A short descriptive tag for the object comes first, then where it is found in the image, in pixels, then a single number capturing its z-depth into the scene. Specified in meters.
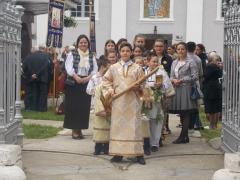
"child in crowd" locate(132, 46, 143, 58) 9.93
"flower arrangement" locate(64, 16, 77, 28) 26.31
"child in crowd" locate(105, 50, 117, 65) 9.90
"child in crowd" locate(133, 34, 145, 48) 10.60
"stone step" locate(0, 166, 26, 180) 6.01
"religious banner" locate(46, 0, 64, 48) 13.05
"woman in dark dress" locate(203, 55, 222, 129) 12.99
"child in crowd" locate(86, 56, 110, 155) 9.45
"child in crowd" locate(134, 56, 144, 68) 9.73
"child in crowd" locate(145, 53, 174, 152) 9.89
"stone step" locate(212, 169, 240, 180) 6.40
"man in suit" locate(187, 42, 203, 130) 11.53
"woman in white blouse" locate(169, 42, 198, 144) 10.73
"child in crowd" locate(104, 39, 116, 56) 10.64
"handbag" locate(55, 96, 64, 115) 15.63
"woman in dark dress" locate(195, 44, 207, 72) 14.15
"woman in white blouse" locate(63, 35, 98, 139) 10.95
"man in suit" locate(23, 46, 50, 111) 16.34
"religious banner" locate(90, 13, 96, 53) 16.77
